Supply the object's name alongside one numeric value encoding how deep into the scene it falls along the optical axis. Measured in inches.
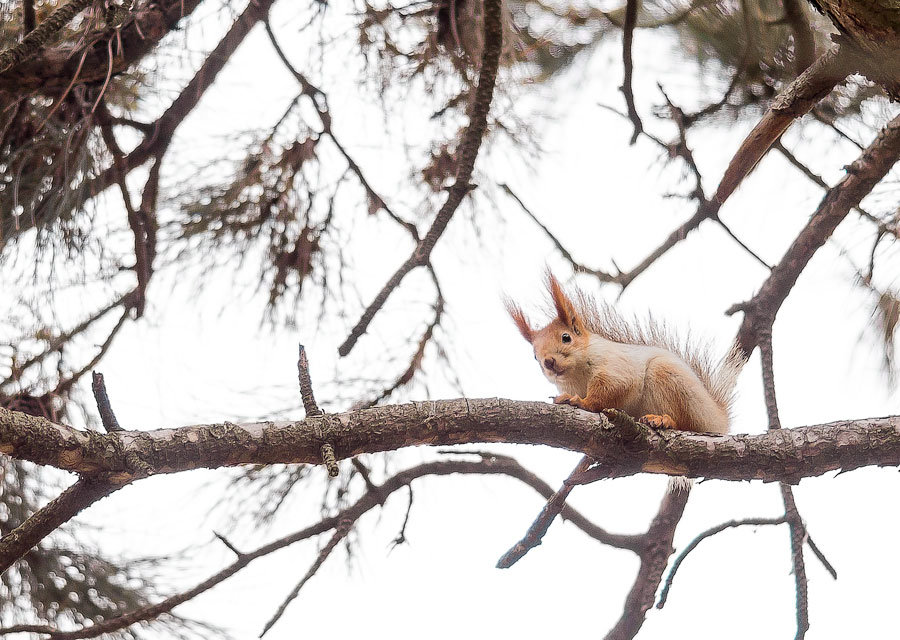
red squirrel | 310.5
